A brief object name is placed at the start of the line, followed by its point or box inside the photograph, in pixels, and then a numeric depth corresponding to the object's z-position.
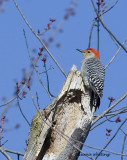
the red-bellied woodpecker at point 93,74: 9.51
